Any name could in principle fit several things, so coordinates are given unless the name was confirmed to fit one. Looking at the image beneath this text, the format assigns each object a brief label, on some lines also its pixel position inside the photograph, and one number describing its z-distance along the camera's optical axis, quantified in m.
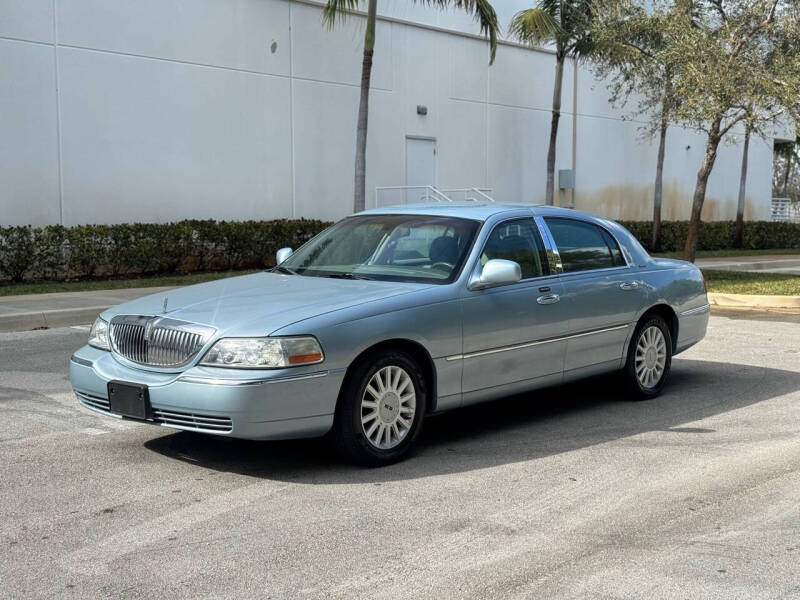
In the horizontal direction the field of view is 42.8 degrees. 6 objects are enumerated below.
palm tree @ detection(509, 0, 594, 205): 24.77
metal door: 26.17
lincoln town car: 5.58
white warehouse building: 19.17
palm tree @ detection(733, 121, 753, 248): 35.62
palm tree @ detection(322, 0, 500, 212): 20.20
